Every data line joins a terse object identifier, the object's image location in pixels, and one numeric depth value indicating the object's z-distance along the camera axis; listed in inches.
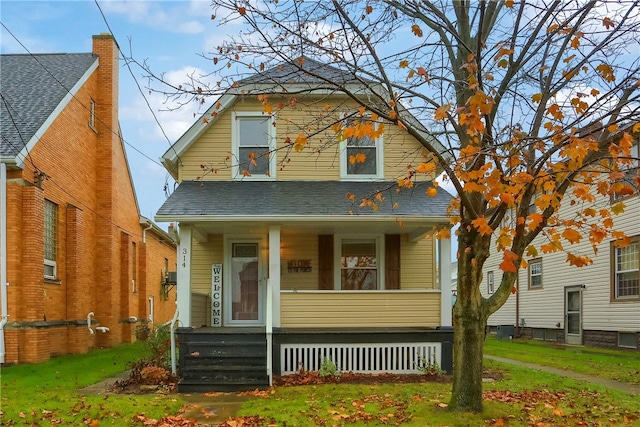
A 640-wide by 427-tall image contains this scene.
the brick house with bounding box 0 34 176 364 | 504.1
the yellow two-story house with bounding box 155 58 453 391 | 438.9
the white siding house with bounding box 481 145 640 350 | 664.4
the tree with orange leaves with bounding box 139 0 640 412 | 245.7
